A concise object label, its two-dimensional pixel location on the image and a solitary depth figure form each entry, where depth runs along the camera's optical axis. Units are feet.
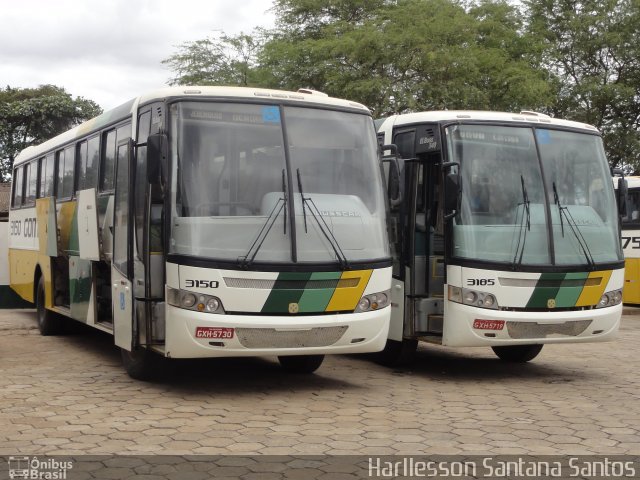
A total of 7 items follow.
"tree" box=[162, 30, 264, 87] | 132.67
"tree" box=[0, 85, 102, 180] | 182.19
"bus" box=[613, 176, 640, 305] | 69.82
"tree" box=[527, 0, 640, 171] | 115.75
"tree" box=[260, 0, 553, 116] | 97.30
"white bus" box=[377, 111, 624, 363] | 35.17
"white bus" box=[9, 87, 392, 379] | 30.63
